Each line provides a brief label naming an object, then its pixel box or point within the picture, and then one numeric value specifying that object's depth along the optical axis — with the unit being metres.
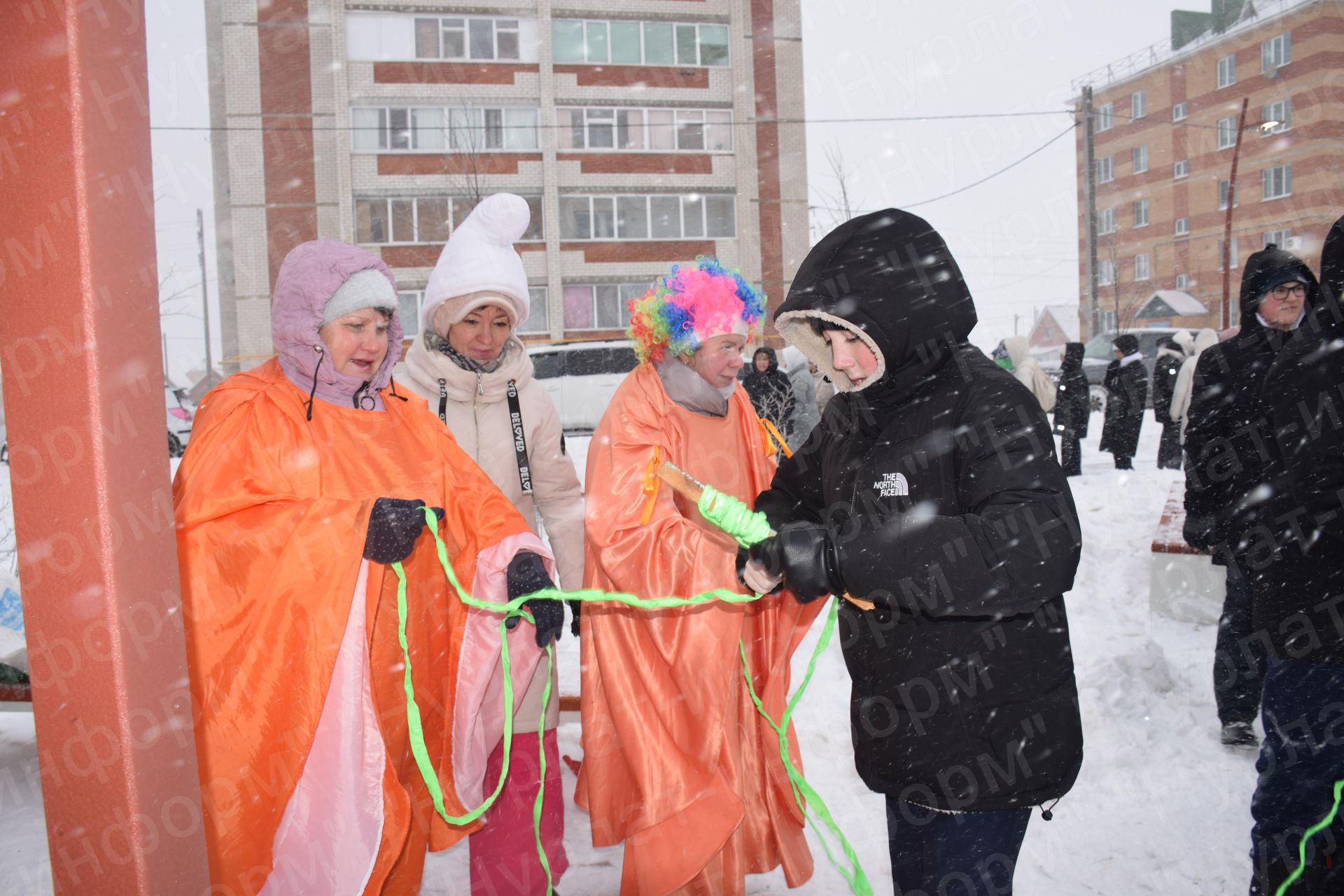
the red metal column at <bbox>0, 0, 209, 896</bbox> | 1.03
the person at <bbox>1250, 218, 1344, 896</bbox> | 2.20
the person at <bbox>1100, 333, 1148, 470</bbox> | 10.07
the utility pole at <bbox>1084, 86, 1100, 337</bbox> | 16.91
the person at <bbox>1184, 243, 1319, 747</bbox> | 3.60
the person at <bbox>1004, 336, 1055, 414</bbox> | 9.50
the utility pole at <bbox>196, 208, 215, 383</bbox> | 21.58
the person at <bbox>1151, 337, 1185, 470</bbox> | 9.84
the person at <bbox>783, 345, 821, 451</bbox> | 8.69
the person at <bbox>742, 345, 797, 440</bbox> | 9.40
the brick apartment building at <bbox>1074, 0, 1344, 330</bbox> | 33.34
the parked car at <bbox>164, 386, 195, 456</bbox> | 14.35
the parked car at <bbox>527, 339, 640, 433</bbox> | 16.66
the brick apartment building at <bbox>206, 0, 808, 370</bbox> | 22.73
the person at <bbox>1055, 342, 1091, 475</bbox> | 10.00
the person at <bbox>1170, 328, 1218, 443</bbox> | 8.46
